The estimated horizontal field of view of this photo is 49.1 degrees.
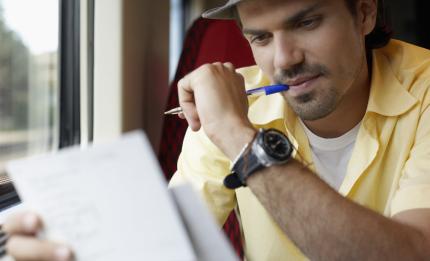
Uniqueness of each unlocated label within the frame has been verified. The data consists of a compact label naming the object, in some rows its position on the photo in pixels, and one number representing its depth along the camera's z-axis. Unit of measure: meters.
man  0.65
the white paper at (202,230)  0.47
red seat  1.50
